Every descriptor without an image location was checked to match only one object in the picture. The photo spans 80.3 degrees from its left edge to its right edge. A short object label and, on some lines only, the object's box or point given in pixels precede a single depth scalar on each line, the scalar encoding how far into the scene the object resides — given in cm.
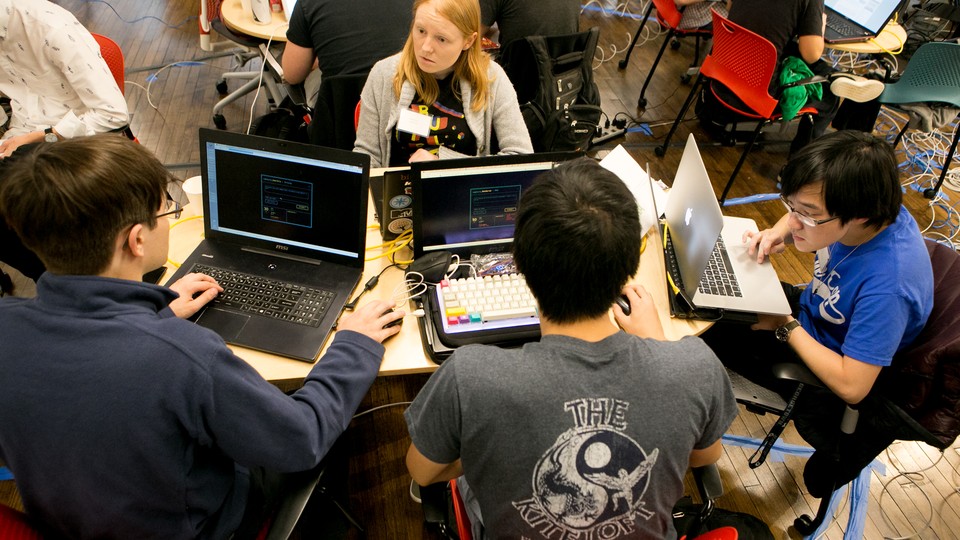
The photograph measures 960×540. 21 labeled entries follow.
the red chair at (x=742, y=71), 279
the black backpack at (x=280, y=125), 245
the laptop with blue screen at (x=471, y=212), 146
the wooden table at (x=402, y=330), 139
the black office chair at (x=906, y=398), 146
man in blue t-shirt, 147
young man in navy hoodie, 95
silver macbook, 150
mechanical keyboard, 145
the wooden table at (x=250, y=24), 301
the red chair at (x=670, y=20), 383
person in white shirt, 211
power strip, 371
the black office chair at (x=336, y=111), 223
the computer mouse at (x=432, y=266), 157
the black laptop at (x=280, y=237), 144
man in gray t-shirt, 93
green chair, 298
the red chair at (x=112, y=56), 234
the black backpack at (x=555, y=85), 263
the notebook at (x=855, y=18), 321
